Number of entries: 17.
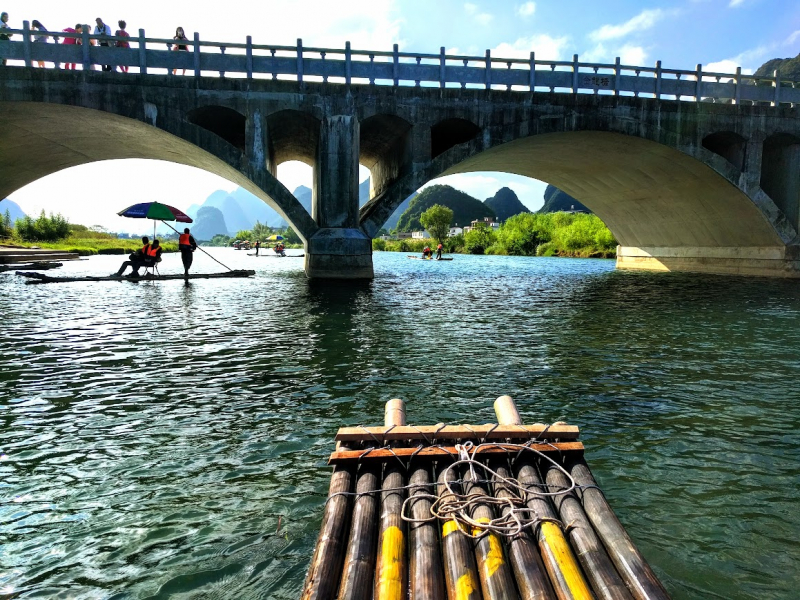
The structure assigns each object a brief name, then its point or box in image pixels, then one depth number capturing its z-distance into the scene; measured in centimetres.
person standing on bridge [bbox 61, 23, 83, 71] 2838
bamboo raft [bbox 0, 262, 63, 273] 3559
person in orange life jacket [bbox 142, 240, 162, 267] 2861
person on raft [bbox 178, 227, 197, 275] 2955
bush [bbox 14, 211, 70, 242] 6769
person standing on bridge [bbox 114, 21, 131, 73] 2789
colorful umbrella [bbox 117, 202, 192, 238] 2736
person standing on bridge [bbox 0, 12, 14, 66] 2642
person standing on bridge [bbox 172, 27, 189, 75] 2865
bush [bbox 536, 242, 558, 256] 9475
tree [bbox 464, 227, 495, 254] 11675
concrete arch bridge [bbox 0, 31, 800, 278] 2786
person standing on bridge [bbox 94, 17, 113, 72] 2825
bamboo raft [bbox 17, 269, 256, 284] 2572
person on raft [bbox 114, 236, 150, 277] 2789
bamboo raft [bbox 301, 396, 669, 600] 339
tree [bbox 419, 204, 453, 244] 12671
